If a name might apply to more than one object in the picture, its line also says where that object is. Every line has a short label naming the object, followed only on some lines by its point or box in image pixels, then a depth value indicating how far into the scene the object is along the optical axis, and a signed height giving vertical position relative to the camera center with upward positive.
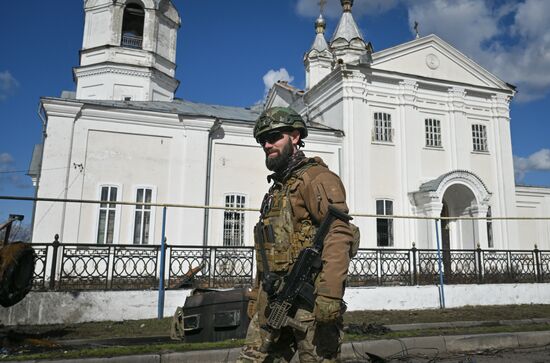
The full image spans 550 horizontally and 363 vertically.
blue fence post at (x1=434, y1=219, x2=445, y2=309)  11.59 -1.12
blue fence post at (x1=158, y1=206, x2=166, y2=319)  9.31 -0.92
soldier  2.67 +0.08
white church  14.93 +4.20
